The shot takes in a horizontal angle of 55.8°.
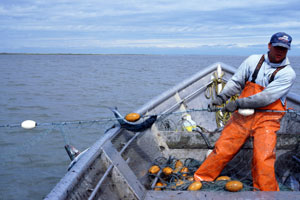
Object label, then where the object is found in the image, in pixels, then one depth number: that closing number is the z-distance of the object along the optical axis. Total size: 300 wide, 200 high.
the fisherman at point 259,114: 3.18
